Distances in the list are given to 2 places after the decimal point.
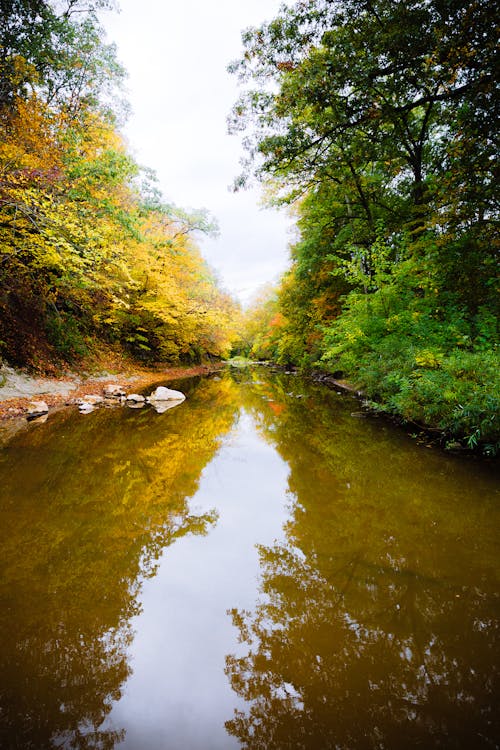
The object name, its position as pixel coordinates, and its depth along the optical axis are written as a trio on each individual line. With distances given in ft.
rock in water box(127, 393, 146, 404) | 34.45
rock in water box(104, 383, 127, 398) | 35.57
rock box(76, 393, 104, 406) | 30.83
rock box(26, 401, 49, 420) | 24.98
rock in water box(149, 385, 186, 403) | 36.27
